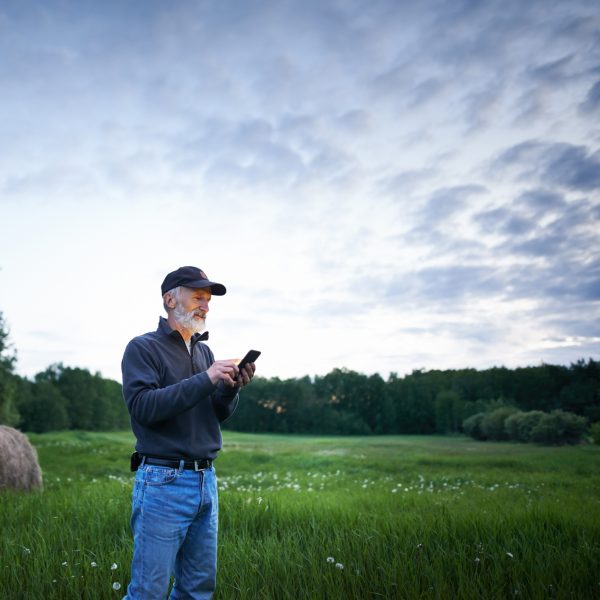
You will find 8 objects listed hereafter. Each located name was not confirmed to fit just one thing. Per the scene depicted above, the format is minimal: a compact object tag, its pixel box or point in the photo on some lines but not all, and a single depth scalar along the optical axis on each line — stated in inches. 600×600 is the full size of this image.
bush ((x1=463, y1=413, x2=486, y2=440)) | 1552.7
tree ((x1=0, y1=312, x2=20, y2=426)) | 1457.8
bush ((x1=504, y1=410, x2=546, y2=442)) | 1234.6
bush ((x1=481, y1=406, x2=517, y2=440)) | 1396.4
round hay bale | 389.4
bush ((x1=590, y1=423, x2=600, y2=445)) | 1014.7
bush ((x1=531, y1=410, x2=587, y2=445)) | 1143.0
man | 137.5
